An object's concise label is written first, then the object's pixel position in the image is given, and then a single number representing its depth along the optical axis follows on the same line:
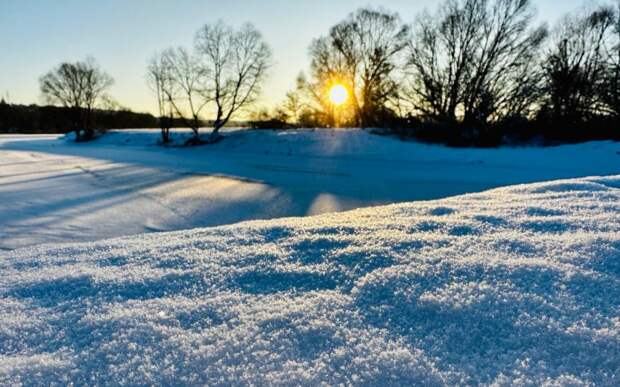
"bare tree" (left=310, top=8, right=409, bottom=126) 28.95
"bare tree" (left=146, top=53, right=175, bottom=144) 25.45
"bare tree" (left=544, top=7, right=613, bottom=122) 16.69
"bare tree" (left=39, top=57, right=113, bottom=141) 36.03
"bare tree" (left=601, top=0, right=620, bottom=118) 15.79
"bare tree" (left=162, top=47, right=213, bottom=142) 25.19
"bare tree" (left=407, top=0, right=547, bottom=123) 18.89
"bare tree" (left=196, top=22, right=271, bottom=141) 25.12
